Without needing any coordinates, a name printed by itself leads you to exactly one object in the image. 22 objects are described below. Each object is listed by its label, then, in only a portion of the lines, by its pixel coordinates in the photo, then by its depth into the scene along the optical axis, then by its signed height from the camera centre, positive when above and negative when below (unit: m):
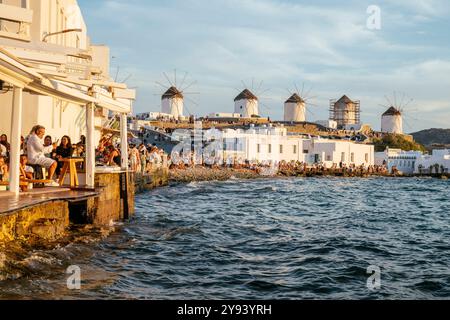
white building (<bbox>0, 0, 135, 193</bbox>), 12.91 +2.01
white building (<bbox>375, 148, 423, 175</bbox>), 102.57 +0.90
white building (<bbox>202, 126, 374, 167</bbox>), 73.80 +2.26
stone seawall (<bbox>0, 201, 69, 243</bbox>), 11.01 -1.08
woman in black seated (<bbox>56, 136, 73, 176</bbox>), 16.06 +0.39
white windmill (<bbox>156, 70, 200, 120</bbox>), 131.00 +13.12
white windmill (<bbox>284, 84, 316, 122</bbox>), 144.50 +12.87
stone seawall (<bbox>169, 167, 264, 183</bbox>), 50.72 -0.77
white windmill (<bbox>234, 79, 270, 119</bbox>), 139.71 +13.42
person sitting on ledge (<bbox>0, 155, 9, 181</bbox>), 14.20 -0.10
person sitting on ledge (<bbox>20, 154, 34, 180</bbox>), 14.59 -0.06
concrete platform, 11.15 -0.65
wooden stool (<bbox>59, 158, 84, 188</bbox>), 16.00 -0.14
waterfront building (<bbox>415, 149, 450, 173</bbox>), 101.12 +0.41
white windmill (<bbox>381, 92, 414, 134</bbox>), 149.75 +10.55
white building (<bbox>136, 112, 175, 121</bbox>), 110.84 +8.64
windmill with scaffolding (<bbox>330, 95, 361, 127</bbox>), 153.75 +13.17
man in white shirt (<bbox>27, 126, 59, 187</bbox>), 14.72 +0.33
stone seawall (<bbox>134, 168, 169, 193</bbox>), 36.16 -0.88
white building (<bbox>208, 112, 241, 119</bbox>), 126.88 +9.97
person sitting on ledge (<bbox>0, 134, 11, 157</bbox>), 15.54 +0.55
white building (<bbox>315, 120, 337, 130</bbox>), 135.75 +9.01
